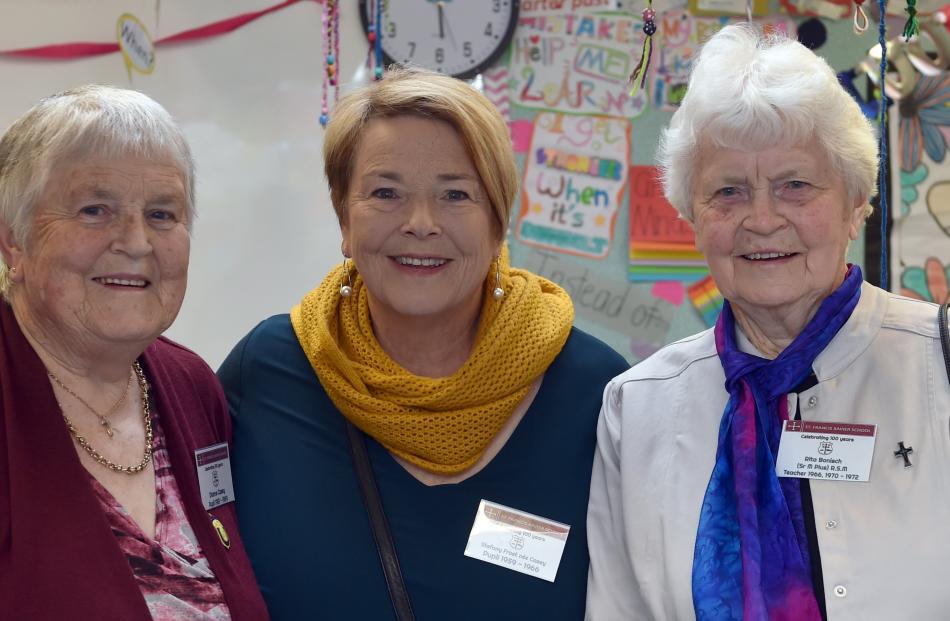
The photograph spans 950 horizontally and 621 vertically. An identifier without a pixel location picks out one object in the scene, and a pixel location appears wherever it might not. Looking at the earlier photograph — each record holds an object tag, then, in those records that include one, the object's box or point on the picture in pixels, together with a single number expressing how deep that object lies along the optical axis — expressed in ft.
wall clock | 12.32
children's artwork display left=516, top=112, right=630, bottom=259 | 12.98
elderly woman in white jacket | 5.27
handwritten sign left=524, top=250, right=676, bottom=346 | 13.05
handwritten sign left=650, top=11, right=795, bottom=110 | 12.92
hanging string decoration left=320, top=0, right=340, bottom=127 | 11.96
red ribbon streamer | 11.14
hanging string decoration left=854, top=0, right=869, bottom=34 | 6.88
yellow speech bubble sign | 11.51
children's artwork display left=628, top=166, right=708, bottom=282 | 13.02
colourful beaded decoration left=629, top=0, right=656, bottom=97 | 7.05
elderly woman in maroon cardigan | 5.07
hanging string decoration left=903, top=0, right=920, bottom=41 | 6.81
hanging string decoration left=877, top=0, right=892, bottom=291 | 6.89
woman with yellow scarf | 6.40
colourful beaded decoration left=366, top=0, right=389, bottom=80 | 12.20
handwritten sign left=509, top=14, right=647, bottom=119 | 12.80
